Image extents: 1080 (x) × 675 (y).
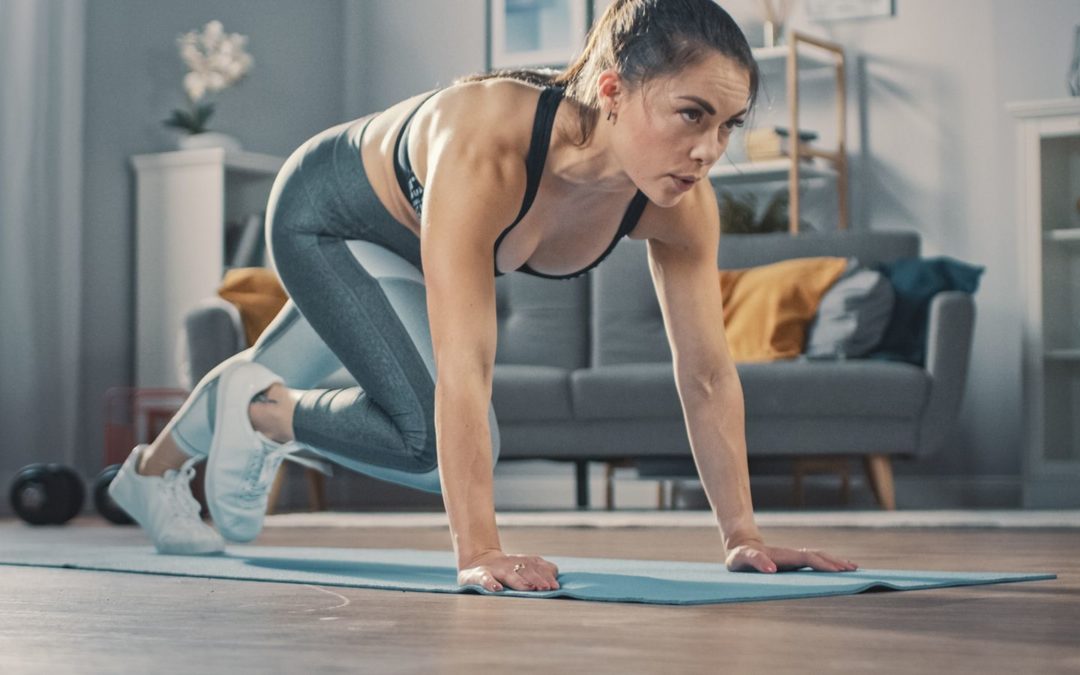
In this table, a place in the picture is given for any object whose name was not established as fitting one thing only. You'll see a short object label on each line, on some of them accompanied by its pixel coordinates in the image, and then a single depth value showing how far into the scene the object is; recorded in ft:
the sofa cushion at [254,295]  14.11
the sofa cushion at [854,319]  13.29
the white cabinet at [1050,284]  14.40
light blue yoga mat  4.79
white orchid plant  17.06
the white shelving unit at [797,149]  16.16
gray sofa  12.66
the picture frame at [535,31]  18.90
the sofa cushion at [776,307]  13.53
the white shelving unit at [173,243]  16.58
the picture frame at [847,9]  17.04
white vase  16.81
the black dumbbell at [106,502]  12.30
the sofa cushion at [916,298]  13.42
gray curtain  15.38
